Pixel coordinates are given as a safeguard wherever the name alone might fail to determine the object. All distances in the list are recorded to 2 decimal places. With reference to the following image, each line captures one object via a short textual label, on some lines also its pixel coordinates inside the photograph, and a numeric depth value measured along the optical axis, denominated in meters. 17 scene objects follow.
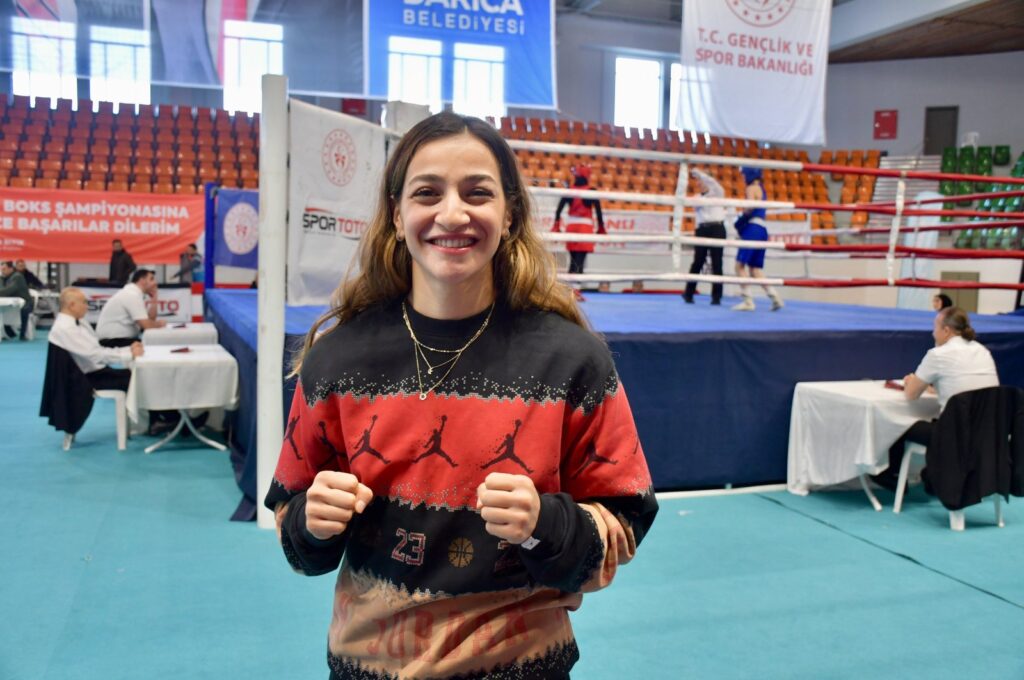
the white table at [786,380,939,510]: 4.01
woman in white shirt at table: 3.88
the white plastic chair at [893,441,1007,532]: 3.94
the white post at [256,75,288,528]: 3.40
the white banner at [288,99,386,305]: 3.51
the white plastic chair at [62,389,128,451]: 5.14
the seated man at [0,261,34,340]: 10.31
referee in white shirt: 5.74
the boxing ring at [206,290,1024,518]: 4.11
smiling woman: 0.97
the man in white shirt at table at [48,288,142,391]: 4.98
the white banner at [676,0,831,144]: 6.80
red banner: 10.58
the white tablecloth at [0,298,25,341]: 10.32
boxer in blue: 5.73
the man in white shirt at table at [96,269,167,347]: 6.03
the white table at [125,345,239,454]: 4.75
